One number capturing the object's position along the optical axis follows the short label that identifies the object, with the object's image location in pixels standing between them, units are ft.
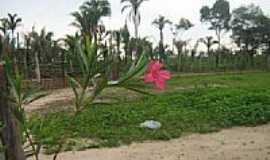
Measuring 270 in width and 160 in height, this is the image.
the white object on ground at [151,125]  12.67
